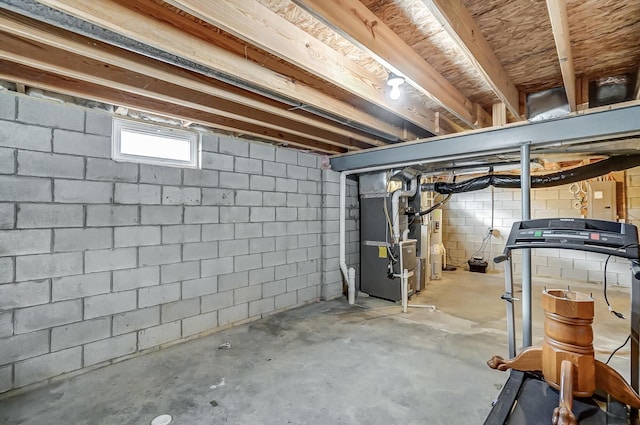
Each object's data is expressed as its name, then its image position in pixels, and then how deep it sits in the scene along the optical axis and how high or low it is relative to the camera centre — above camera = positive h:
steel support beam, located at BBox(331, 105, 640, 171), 2.24 +0.74
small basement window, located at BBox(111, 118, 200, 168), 2.56 +0.67
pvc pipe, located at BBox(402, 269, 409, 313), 3.85 -0.91
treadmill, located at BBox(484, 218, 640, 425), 1.39 -0.69
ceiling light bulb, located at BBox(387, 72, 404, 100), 1.97 +0.91
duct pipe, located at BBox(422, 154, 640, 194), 3.18 +0.53
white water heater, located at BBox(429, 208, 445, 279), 5.79 -0.57
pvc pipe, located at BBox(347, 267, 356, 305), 4.13 -0.93
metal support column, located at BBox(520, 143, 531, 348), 2.03 -0.29
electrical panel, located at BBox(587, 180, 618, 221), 5.09 +0.36
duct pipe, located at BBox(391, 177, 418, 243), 4.17 +0.11
